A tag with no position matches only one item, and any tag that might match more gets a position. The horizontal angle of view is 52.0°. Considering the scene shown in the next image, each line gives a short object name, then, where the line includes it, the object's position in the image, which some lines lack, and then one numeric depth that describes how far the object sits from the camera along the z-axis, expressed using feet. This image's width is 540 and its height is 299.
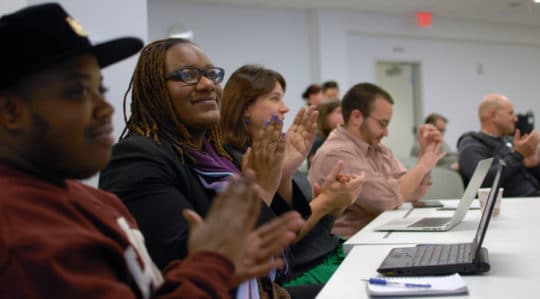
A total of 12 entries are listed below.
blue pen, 3.76
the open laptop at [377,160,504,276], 4.17
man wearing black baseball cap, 2.38
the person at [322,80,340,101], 18.45
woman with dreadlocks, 4.46
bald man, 11.63
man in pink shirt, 8.83
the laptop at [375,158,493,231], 6.44
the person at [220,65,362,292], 6.39
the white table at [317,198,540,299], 3.87
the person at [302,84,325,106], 17.83
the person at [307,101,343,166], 12.94
